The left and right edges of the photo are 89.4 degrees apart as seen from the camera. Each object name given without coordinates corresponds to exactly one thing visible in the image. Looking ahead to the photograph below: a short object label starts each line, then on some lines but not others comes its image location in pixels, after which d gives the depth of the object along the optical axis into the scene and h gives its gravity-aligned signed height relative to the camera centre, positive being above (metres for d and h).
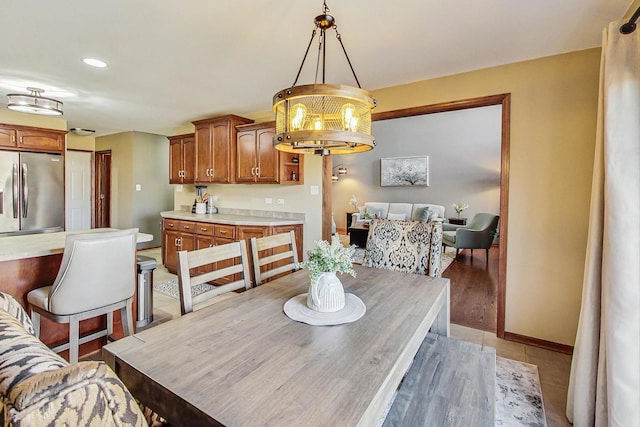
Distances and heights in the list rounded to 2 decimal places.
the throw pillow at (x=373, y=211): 8.23 -0.25
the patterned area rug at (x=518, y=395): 1.83 -1.21
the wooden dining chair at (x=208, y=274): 1.52 -0.38
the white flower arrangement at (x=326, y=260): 1.45 -0.27
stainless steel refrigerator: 4.27 +0.07
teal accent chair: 5.66 -0.60
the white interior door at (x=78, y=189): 6.09 +0.17
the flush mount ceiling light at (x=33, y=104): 3.01 +0.89
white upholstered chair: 1.86 -0.52
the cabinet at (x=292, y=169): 4.06 +0.40
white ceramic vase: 1.46 -0.42
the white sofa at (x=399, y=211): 7.50 -0.23
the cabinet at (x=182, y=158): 5.00 +0.66
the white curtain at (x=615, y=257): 1.39 -0.24
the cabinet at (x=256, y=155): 4.07 +0.59
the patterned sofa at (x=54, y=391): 0.48 -0.31
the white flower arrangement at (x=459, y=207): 7.59 -0.11
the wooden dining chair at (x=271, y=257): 1.99 -0.36
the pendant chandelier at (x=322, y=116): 1.39 +0.41
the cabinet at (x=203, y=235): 3.91 -0.46
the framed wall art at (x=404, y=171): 8.16 +0.79
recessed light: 2.70 +1.16
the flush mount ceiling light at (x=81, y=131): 5.64 +1.19
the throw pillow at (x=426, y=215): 7.23 -0.29
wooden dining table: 0.84 -0.52
